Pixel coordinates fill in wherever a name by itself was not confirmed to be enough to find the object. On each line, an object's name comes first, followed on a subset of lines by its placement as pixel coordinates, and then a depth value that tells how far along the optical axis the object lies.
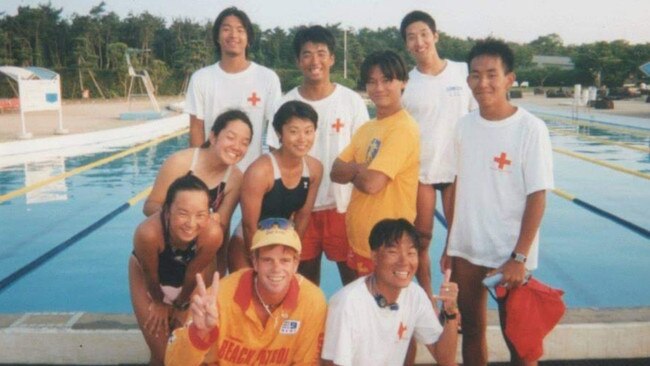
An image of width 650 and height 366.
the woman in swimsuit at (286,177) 3.12
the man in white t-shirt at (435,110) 3.72
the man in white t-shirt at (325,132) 3.52
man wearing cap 2.55
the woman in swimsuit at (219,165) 3.17
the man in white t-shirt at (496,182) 2.69
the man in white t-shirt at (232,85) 3.89
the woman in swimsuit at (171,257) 2.81
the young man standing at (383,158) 3.00
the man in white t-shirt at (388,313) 2.53
